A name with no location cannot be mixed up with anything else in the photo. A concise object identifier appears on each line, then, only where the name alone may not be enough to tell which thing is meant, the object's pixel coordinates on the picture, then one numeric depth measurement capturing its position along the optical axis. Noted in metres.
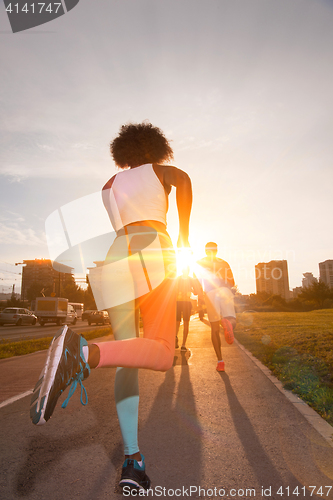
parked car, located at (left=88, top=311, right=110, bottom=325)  35.44
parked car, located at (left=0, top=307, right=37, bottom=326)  31.88
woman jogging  1.56
